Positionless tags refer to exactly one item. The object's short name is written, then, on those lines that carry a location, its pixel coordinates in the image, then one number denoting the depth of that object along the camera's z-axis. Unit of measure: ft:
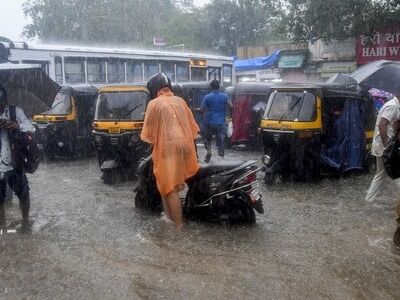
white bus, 52.03
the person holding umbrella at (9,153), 19.84
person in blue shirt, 36.37
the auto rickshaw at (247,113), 43.98
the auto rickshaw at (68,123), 41.63
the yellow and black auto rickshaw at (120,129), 31.55
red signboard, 66.44
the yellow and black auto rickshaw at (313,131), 29.53
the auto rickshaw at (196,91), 52.60
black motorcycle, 20.18
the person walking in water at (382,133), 22.93
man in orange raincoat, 20.10
